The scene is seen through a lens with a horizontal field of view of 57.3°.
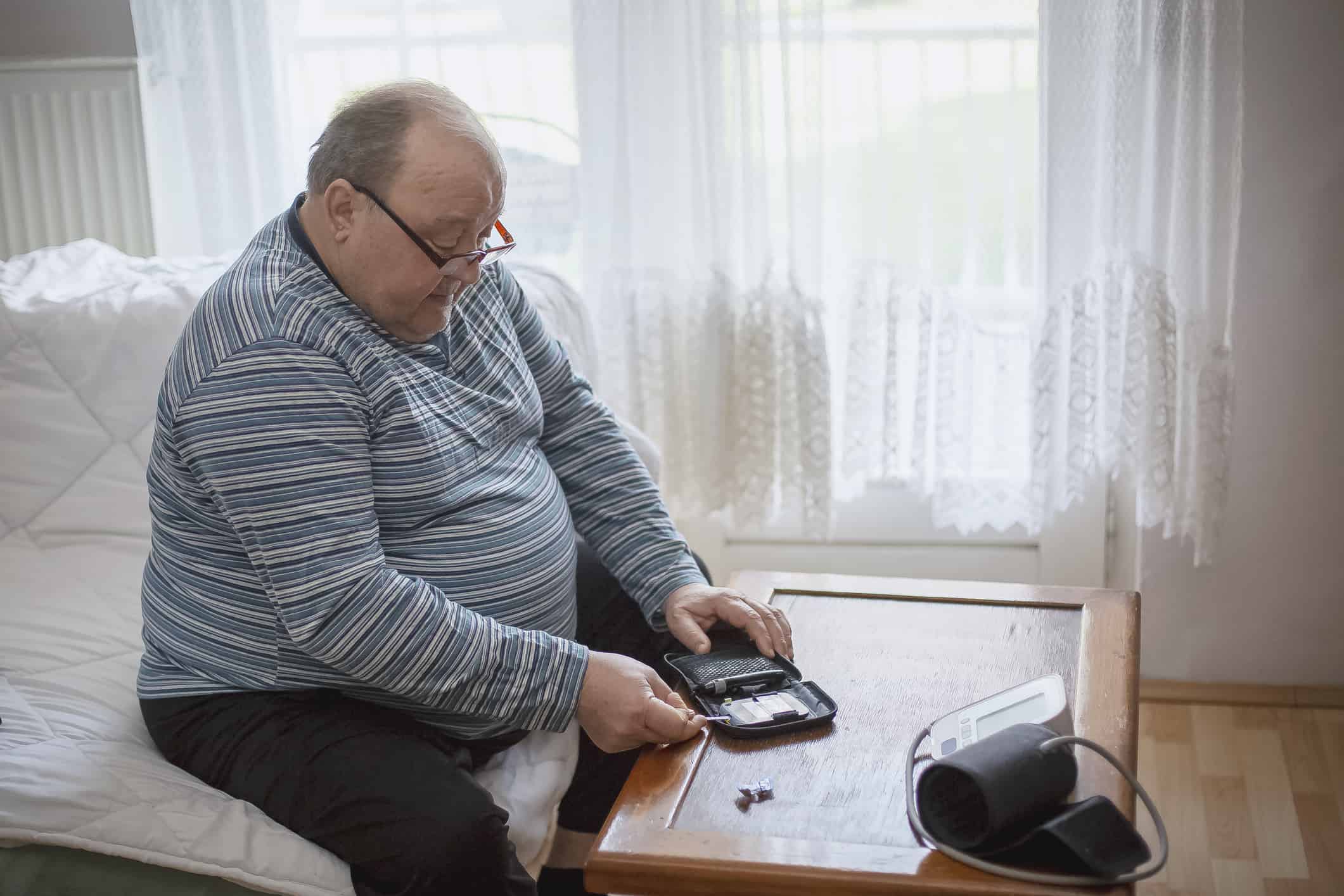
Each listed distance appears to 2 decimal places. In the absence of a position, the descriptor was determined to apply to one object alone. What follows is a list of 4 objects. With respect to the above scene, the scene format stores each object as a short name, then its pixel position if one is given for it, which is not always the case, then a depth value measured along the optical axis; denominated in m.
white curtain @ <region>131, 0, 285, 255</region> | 2.00
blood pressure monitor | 1.00
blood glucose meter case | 1.09
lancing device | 1.15
